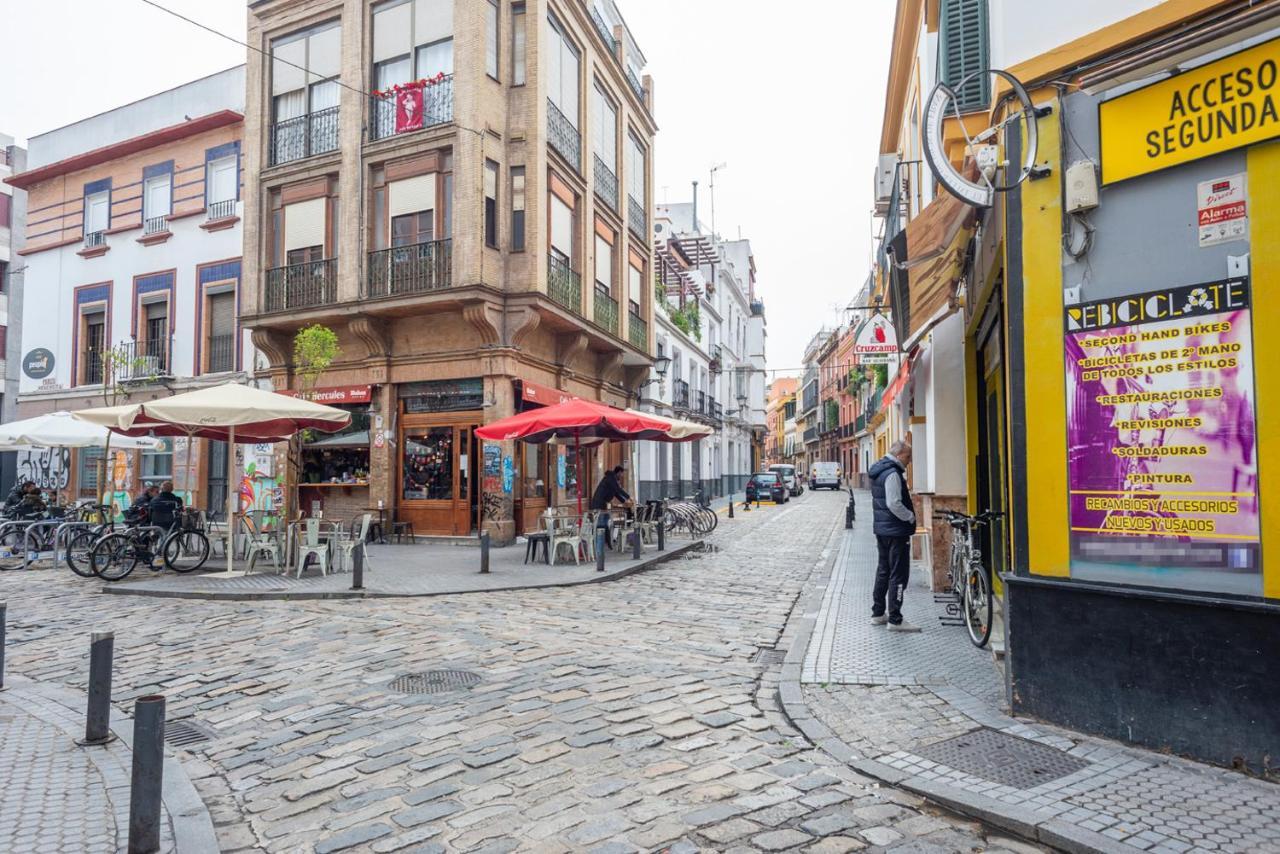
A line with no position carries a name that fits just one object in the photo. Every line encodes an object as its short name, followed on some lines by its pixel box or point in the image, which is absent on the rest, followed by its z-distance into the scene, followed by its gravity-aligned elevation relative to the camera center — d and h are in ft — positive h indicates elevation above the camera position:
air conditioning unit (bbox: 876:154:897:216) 55.52 +21.82
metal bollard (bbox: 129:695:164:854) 10.59 -4.22
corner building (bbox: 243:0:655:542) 55.01 +18.22
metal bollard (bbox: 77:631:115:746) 14.84 -4.30
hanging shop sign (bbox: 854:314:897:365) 48.01 +8.02
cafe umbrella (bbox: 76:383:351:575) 35.76 +2.80
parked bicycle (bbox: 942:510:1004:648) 21.66 -3.33
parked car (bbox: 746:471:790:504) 115.44 -2.53
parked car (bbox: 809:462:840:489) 169.48 -1.40
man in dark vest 25.27 -2.04
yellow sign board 13.17 +6.38
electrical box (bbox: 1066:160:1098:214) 15.10 +5.52
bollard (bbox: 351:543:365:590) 33.60 -4.20
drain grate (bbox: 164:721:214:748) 15.72 -5.44
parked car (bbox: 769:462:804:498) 131.85 -1.22
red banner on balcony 56.80 +26.73
